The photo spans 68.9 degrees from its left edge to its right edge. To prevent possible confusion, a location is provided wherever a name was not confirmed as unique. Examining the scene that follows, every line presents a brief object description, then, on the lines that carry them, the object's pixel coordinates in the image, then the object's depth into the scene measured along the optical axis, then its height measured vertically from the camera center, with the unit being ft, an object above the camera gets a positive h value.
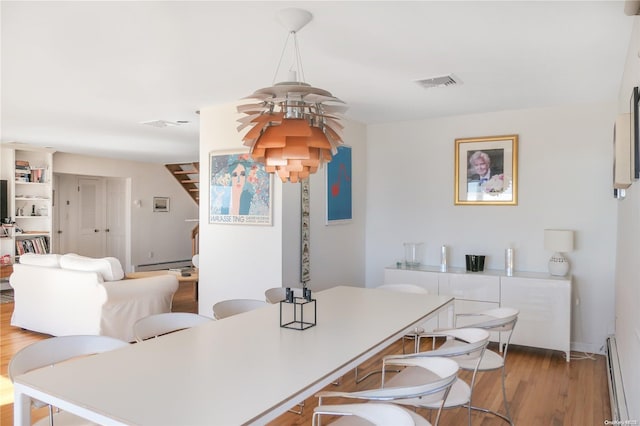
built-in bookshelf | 24.76 +0.46
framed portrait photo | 16.22 +1.41
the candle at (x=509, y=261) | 15.56 -1.71
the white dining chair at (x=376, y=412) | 5.55 -2.46
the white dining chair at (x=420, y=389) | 5.74 -2.28
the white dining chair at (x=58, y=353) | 6.48 -2.16
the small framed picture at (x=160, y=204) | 34.27 +0.37
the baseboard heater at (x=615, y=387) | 8.82 -3.80
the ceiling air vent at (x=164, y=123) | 18.25 +3.43
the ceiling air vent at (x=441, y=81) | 11.96 +3.39
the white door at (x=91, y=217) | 31.60 -0.57
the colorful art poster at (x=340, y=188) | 16.98 +0.82
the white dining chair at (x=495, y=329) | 9.30 -2.43
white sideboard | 14.28 -2.79
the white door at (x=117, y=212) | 32.86 -0.22
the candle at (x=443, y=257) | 17.01 -1.73
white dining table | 4.87 -2.08
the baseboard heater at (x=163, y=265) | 33.35 -4.21
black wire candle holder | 8.29 -2.08
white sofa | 14.66 -2.89
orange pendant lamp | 7.40 +1.33
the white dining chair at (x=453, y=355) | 7.34 -2.73
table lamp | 14.46 -1.11
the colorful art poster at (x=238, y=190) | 15.05 +0.63
